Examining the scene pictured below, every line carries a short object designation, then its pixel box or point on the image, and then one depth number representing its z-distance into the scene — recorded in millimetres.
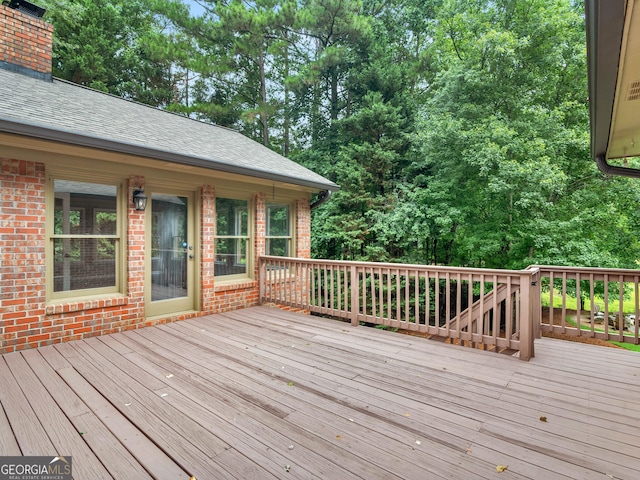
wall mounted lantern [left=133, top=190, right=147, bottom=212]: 4332
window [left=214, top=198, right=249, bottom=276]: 5398
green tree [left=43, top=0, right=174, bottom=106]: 11078
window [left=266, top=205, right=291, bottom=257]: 6191
